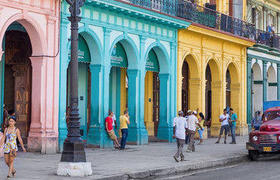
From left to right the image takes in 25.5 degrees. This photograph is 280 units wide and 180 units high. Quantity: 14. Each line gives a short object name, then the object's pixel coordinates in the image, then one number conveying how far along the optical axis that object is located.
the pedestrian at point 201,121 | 26.44
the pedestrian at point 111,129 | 22.34
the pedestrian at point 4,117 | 20.34
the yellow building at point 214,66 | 29.30
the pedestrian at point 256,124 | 23.02
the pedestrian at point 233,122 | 27.31
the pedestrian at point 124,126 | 22.31
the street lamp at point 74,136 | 13.60
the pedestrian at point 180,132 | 17.89
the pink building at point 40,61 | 19.52
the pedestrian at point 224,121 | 27.38
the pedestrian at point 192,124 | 21.19
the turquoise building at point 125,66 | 22.31
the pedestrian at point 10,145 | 12.98
